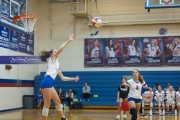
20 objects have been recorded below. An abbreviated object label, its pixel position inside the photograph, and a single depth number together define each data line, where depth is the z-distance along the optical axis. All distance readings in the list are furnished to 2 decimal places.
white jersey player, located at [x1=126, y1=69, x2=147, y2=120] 8.30
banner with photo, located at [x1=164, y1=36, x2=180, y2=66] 19.06
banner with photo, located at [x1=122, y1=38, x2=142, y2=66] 19.59
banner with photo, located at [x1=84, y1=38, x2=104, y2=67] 20.11
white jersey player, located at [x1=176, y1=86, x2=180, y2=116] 14.19
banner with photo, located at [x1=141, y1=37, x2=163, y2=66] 19.30
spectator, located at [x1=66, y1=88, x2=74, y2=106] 18.36
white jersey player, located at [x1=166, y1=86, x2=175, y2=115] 14.57
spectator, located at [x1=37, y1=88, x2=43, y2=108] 18.71
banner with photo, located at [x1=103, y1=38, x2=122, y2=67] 19.83
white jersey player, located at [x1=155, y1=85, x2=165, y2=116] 14.52
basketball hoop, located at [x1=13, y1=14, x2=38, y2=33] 14.96
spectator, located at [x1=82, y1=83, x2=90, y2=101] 18.77
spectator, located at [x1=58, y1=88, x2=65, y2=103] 18.35
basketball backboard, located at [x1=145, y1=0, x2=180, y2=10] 10.98
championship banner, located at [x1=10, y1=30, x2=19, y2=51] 17.22
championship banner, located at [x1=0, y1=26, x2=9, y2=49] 16.07
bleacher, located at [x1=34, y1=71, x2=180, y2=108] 18.38
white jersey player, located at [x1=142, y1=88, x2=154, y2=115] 14.60
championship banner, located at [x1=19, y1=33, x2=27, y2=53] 18.31
